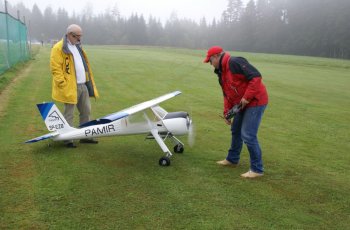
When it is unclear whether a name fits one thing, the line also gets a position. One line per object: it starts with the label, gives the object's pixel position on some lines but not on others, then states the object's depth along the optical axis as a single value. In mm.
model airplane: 6781
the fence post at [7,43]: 18797
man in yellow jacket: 7219
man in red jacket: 5816
